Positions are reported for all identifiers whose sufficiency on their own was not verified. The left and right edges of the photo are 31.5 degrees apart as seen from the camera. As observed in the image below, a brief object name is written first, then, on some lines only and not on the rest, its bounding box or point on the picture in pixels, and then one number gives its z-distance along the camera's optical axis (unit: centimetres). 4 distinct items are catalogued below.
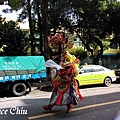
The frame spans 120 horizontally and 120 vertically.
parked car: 1245
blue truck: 1005
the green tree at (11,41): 1493
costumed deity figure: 634
